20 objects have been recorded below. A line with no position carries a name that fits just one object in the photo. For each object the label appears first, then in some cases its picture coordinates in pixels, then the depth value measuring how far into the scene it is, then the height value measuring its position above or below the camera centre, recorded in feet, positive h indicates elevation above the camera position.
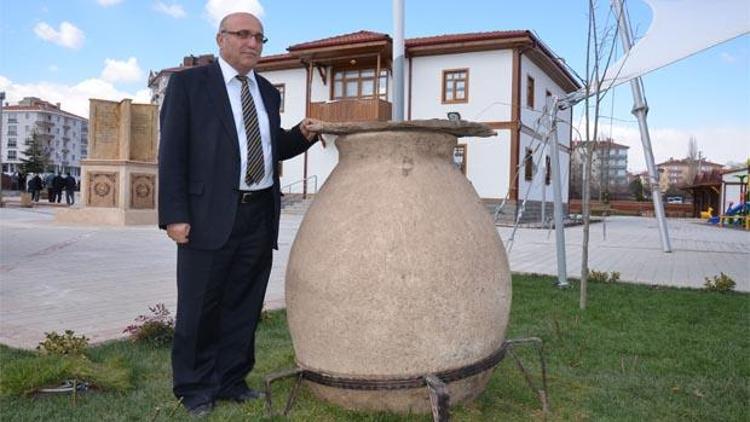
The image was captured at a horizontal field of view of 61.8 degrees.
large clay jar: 8.67 -0.97
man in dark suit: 9.66 -0.05
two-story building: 83.20 +16.55
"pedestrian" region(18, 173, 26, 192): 144.81 +3.52
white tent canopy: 24.09 +6.74
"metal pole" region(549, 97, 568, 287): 25.48 -0.28
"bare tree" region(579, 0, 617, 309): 20.27 +2.76
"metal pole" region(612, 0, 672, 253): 41.50 +4.61
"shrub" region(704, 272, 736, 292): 25.80 -3.12
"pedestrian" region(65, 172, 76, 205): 92.22 +1.37
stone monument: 55.52 +2.78
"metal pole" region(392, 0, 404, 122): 15.78 +3.75
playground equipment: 87.39 -0.93
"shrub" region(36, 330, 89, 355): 12.84 -3.08
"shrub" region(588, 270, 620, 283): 27.73 -3.12
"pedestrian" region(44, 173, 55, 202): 103.50 +1.46
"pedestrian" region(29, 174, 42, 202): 108.06 +1.46
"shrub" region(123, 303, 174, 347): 15.16 -3.29
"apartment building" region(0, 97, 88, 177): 383.45 +43.70
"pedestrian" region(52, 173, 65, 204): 101.35 +1.93
